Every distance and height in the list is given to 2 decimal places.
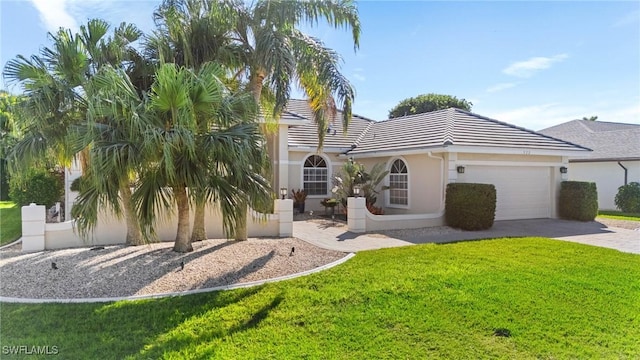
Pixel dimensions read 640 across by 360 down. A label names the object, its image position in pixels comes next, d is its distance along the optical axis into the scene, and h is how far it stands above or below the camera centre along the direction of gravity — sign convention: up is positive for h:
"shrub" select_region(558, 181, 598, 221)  15.95 -0.76
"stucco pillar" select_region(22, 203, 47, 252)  9.16 -1.11
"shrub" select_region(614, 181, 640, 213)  21.17 -0.83
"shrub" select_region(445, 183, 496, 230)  13.15 -0.81
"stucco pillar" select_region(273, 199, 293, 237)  11.37 -1.02
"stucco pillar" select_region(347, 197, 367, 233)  12.82 -1.07
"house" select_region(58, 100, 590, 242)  14.51 +0.96
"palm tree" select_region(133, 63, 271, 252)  6.51 +0.66
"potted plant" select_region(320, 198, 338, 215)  17.05 -0.95
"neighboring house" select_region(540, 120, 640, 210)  22.84 +1.33
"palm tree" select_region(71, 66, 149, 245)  6.47 +0.81
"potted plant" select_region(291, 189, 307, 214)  17.95 -0.76
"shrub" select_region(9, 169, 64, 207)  15.63 -0.34
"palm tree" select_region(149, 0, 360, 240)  8.85 +3.52
